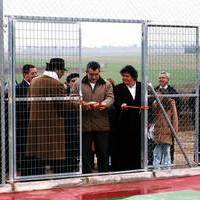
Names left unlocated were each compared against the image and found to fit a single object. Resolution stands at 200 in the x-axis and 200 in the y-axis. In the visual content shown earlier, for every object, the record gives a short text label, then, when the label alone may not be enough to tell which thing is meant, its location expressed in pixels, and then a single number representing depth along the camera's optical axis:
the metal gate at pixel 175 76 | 9.25
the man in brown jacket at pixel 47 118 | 8.55
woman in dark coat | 9.64
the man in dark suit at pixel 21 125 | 8.58
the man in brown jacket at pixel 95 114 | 9.29
